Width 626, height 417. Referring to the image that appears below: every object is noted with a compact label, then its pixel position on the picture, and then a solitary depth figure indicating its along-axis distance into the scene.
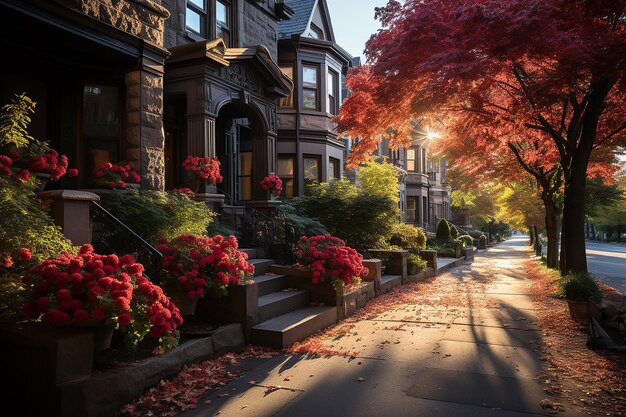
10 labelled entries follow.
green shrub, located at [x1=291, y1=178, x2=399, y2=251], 11.93
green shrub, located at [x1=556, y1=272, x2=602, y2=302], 7.52
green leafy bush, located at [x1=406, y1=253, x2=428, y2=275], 12.69
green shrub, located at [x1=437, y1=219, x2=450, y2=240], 24.03
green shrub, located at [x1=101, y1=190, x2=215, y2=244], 6.39
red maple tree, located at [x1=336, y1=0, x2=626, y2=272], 7.15
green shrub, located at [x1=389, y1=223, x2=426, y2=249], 14.76
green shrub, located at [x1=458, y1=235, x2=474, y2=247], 31.97
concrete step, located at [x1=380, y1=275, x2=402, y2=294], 10.22
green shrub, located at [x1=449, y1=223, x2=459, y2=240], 26.73
